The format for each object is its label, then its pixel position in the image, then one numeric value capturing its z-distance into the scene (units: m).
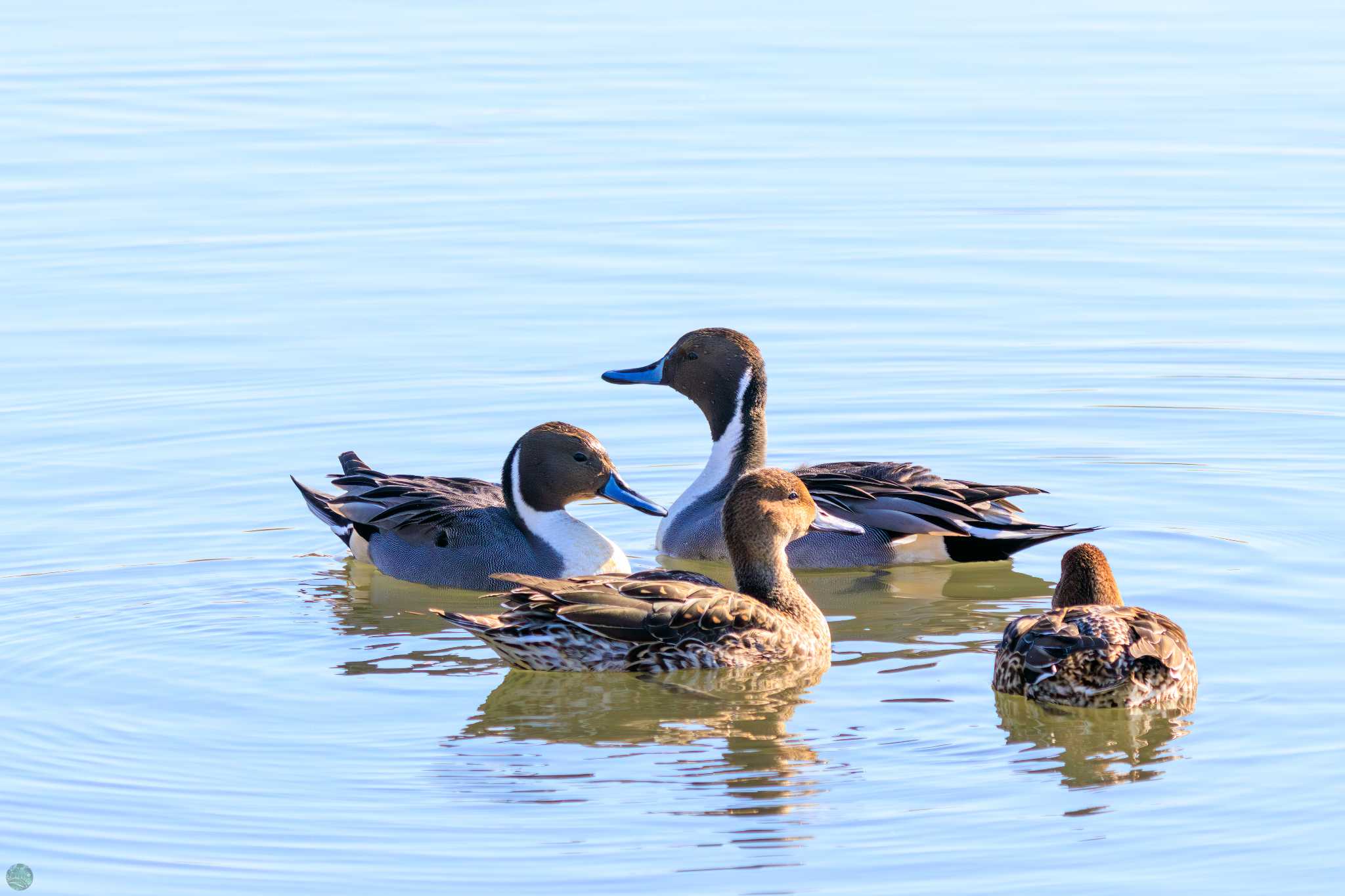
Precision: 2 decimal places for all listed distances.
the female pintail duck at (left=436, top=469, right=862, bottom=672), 18.92
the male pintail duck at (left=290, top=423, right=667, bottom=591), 22.67
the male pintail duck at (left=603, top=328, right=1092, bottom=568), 22.97
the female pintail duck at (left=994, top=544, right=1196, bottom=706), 17.14
